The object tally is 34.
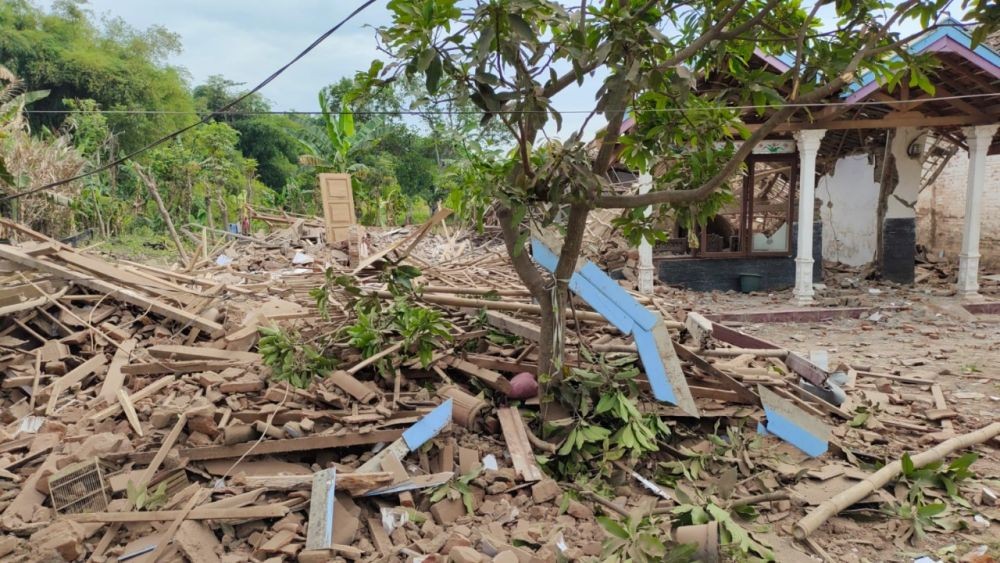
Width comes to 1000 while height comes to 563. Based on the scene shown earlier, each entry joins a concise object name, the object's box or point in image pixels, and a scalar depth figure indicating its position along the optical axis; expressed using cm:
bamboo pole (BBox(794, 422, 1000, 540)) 356
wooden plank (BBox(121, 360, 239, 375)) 480
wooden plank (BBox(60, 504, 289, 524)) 326
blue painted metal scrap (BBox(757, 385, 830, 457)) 437
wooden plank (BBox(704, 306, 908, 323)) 1017
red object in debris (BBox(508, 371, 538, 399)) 457
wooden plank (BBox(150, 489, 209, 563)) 308
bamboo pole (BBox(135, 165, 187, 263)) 837
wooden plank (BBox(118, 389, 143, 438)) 411
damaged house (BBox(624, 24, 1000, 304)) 1064
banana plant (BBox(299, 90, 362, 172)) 1638
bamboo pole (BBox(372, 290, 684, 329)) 530
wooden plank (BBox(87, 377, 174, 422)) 430
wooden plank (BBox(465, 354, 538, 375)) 477
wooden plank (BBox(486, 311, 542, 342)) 493
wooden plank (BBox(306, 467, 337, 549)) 319
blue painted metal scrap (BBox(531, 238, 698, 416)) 440
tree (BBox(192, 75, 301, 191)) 2916
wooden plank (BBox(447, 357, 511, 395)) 463
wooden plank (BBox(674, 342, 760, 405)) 473
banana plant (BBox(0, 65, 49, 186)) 1203
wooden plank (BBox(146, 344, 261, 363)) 498
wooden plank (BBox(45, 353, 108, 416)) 468
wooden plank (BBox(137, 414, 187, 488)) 360
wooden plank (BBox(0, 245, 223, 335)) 563
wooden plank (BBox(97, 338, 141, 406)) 465
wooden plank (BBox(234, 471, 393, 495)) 350
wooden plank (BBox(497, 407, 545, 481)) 393
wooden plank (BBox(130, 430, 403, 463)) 383
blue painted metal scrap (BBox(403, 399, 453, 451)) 390
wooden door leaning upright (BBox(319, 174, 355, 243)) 1226
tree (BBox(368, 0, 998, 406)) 324
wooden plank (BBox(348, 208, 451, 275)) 537
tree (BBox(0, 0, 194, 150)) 2342
